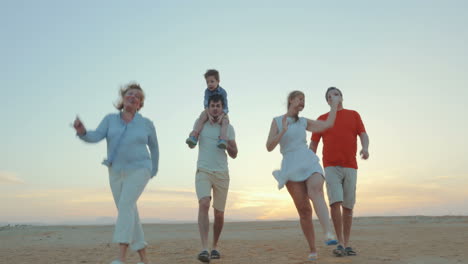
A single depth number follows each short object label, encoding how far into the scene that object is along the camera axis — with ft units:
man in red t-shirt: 24.08
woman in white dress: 20.85
